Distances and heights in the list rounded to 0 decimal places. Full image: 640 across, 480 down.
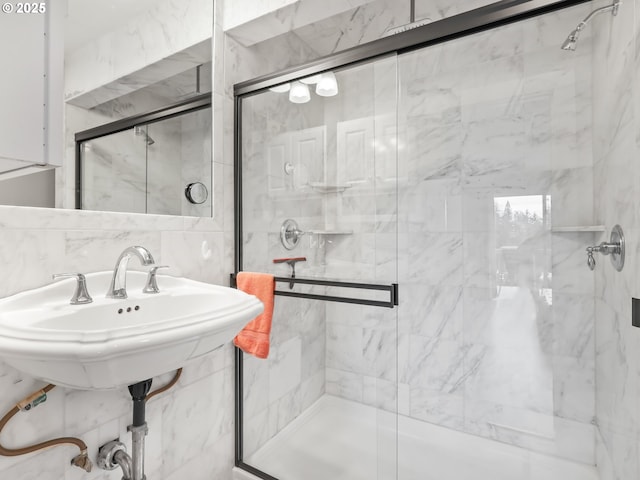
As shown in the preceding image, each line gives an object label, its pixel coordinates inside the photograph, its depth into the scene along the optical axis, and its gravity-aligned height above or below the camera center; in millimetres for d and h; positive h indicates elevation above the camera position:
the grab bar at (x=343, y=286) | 1269 -194
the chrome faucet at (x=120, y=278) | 1061 -122
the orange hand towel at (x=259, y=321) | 1390 -334
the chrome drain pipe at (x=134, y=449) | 1035 -681
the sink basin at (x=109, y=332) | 683 -212
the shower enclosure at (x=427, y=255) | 1386 -76
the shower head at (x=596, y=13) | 1078 +713
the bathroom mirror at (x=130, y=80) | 1099 +589
